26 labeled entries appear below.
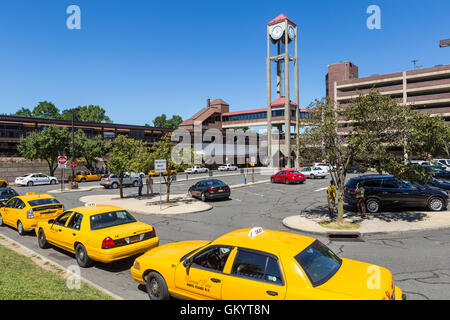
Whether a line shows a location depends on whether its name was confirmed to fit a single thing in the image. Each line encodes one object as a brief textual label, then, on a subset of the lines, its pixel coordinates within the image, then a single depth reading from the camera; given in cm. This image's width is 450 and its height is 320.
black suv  1425
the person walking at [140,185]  2378
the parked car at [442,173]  2548
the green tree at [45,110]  10688
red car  3057
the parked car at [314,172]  3598
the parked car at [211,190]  2030
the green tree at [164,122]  14588
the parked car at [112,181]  3083
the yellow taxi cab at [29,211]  1147
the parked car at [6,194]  1668
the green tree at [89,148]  4416
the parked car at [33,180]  3556
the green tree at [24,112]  10562
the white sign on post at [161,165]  1666
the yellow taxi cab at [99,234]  771
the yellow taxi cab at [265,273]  421
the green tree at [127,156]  1983
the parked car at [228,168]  6131
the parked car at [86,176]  4019
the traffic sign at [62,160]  2586
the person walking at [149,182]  2470
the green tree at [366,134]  1127
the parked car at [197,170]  5462
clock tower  6694
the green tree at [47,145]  3872
